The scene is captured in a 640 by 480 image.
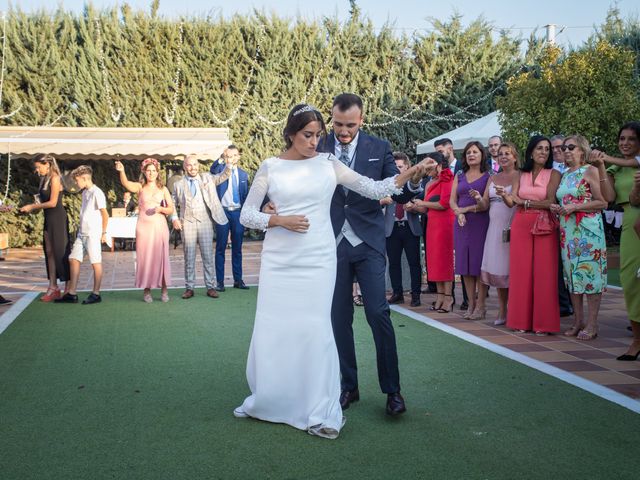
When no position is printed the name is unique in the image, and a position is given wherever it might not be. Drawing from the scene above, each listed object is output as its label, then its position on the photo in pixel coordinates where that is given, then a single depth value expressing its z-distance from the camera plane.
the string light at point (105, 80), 19.28
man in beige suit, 10.90
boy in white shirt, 10.26
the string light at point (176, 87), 19.80
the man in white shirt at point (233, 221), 11.57
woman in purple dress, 8.52
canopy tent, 15.51
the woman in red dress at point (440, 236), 9.20
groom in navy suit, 4.78
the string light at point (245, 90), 20.19
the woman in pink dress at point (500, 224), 8.13
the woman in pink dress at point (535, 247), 7.61
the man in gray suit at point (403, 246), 9.88
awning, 17.45
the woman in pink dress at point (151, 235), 10.34
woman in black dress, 10.21
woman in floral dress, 7.27
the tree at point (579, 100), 14.62
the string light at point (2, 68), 18.50
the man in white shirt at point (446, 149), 9.70
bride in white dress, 4.48
